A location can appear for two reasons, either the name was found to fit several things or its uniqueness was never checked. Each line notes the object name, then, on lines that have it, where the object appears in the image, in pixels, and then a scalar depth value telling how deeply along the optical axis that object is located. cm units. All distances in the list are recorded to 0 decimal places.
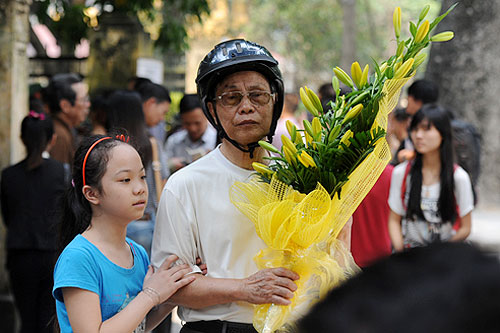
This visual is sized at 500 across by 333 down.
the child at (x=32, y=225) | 481
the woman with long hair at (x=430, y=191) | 474
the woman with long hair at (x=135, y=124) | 501
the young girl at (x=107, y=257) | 241
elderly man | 249
